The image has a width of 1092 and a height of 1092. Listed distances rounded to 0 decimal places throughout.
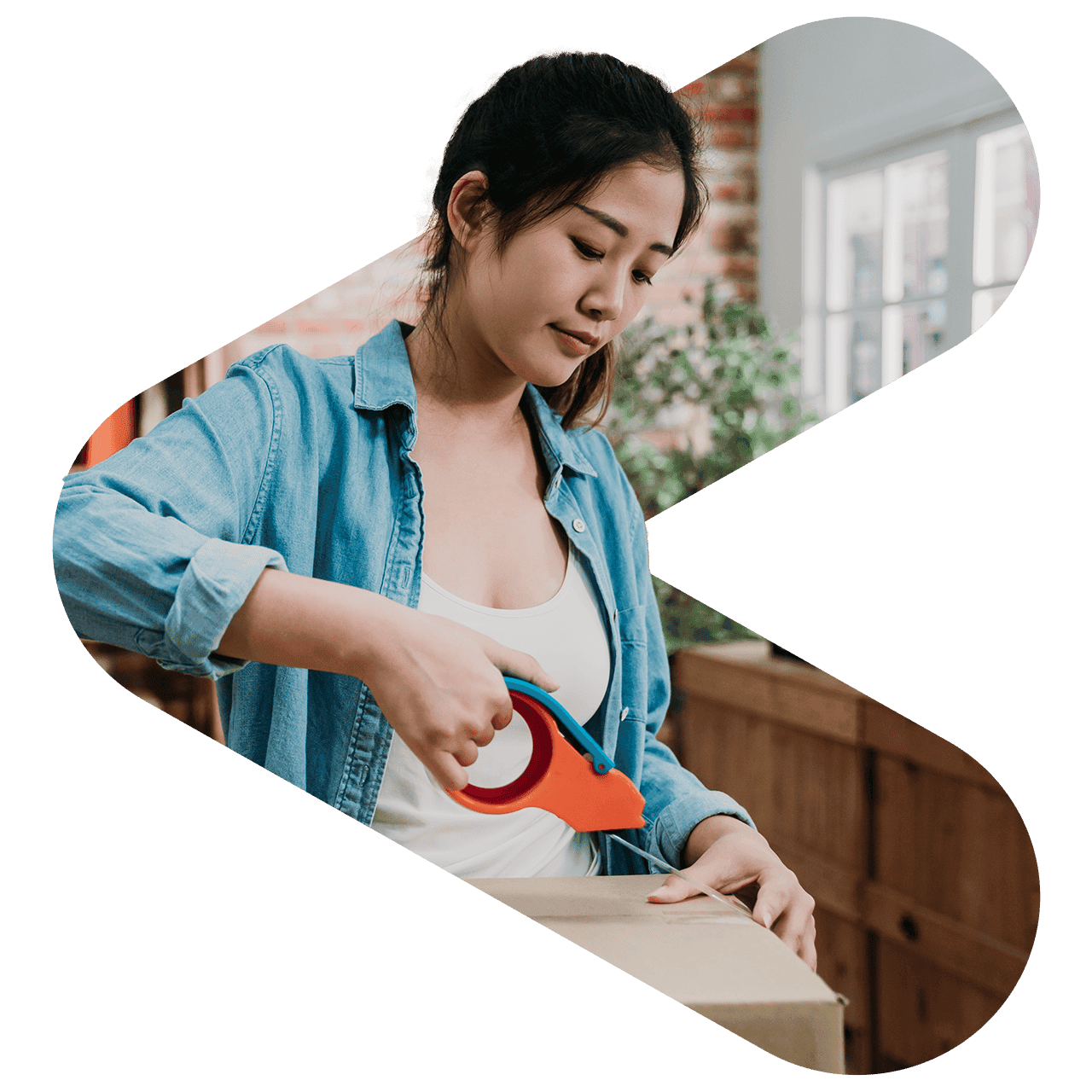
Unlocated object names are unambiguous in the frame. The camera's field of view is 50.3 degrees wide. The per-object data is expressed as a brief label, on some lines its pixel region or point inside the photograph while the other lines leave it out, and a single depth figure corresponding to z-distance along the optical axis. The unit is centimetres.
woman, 115
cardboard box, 132
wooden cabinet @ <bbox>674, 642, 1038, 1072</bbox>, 143
